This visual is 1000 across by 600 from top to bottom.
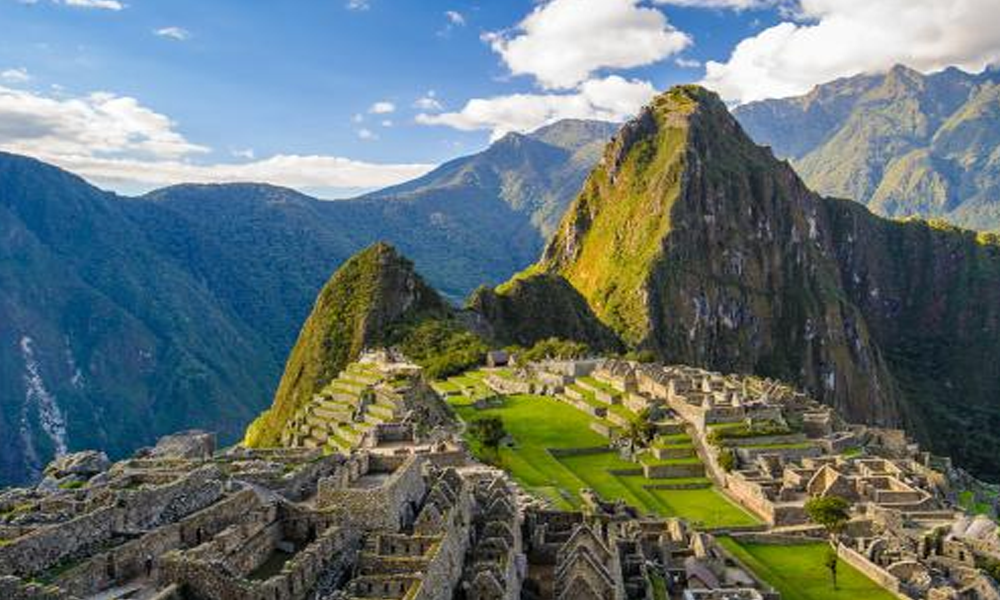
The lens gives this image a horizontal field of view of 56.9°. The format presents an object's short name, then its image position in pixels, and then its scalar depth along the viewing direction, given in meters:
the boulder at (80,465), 39.69
